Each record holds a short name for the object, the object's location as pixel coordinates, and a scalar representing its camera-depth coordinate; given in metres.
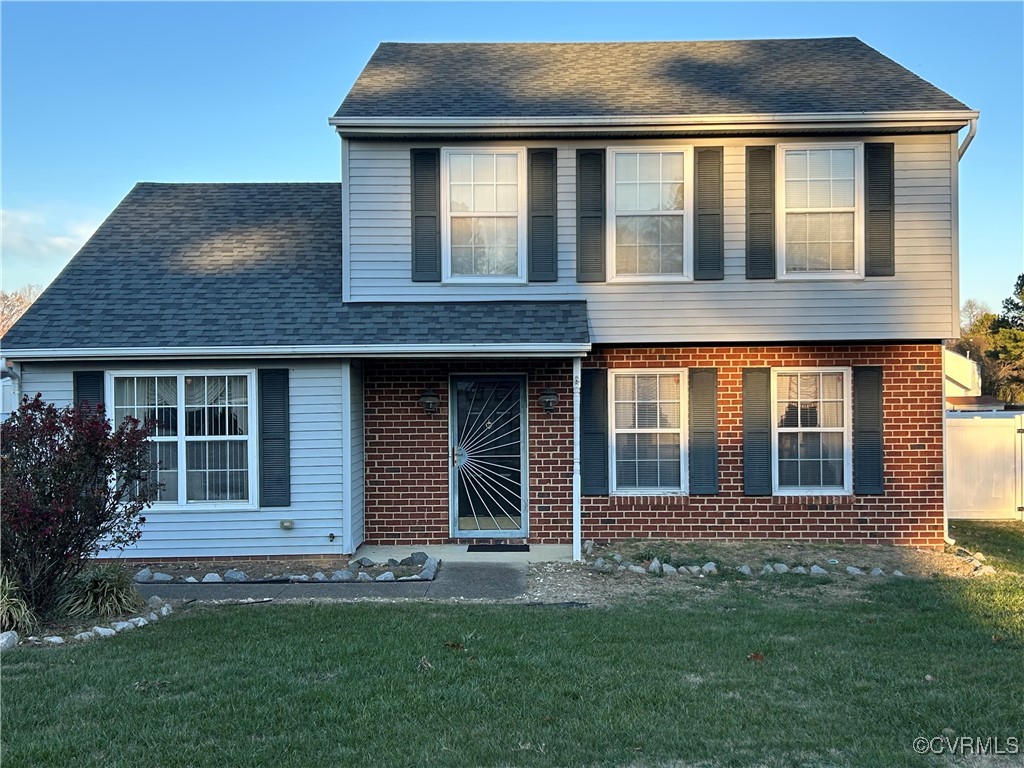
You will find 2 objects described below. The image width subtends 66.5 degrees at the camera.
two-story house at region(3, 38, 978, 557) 9.07
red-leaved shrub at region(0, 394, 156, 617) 6.10
